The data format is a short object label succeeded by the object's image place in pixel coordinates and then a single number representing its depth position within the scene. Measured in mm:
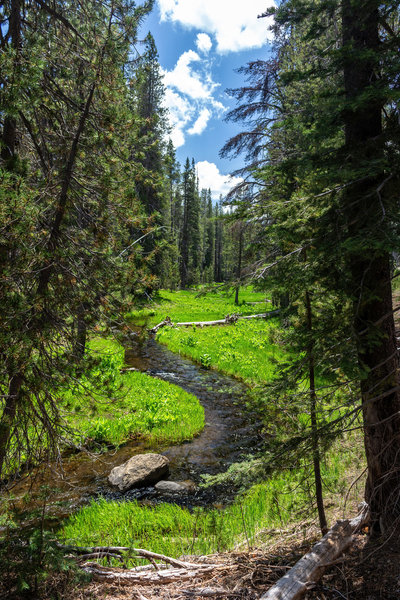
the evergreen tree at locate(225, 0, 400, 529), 3094
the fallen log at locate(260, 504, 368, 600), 2628
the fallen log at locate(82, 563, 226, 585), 3312
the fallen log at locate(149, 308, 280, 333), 21453
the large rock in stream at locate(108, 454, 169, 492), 6520
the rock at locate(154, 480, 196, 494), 6488
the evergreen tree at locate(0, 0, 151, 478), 2939
